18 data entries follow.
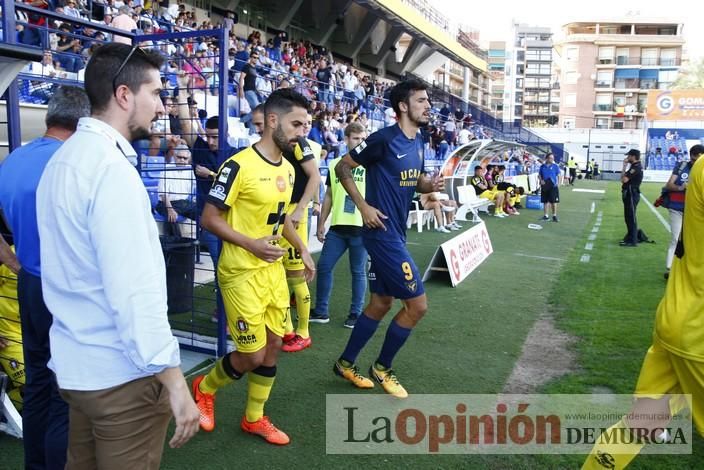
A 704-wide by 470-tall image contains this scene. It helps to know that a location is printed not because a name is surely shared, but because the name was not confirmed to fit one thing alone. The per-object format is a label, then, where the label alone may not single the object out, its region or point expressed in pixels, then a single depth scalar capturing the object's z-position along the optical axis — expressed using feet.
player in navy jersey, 13.52
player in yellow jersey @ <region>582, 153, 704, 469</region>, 7.93
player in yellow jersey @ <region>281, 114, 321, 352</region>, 16.14
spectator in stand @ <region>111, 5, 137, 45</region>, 32.32
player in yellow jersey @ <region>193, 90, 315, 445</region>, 11.20
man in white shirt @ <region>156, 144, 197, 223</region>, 18.08
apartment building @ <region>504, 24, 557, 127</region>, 409.49
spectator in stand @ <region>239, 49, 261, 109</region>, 38.06
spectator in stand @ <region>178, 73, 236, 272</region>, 15.83
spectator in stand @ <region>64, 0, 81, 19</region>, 32.40
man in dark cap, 41.47
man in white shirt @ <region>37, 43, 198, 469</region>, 5.30
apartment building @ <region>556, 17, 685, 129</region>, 280.72
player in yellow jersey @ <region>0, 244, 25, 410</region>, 12.05
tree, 270.05
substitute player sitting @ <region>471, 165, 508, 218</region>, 59.16
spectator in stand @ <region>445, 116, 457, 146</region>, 89.25
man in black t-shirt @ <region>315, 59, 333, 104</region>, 53.51
